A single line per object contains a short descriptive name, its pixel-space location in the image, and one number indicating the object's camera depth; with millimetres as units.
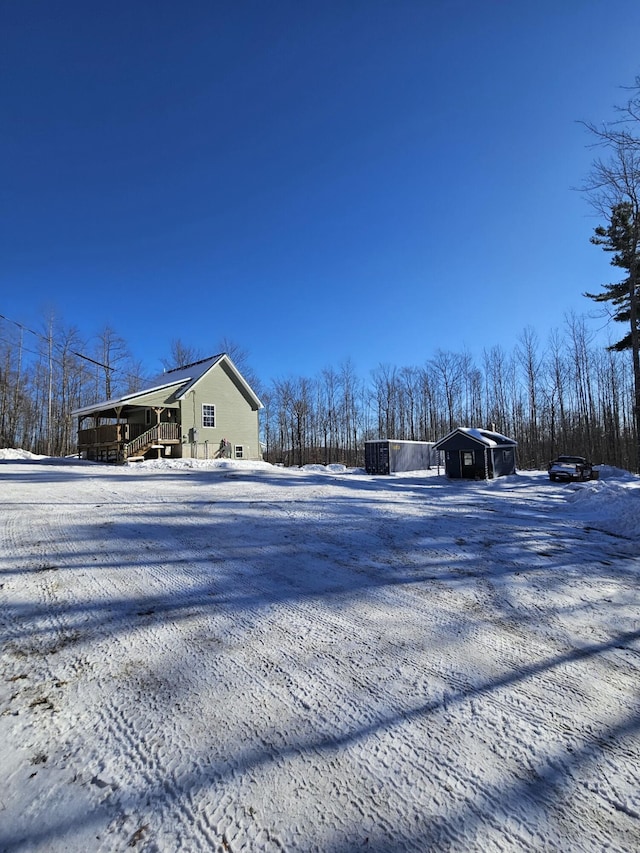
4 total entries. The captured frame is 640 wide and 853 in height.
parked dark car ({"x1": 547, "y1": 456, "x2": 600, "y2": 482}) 21000
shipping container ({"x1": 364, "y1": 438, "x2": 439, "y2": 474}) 26250
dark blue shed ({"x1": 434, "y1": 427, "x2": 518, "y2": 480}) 23547
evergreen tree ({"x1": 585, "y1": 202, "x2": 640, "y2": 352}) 14476
